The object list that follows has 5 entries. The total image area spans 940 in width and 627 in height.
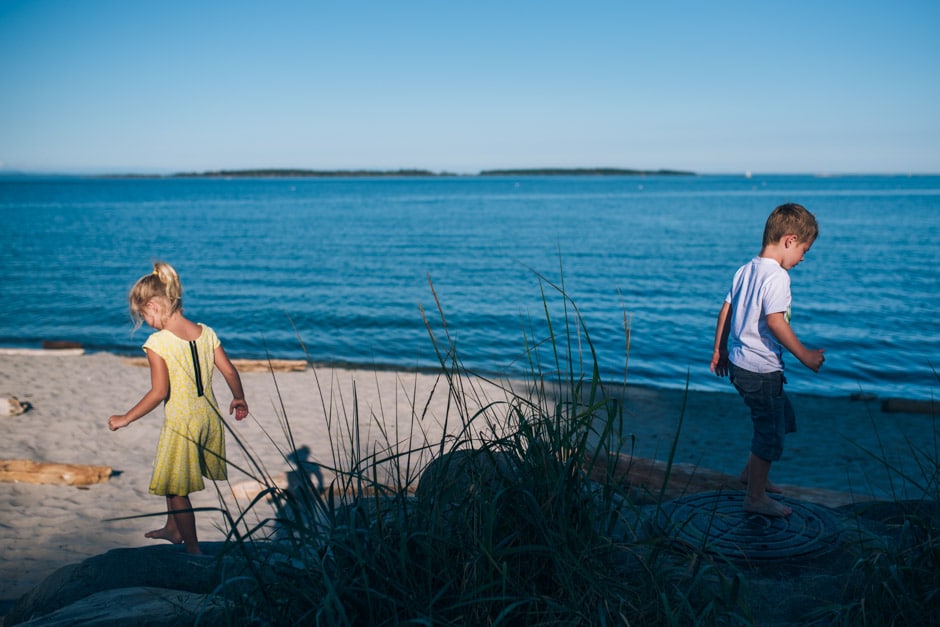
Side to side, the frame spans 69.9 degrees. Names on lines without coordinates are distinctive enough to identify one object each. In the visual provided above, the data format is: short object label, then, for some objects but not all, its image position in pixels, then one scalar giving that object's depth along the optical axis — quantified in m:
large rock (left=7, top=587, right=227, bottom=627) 2.53
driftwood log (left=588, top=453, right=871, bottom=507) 4.89
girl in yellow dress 4.18
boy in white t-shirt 4.11
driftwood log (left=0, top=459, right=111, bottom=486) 6.50
